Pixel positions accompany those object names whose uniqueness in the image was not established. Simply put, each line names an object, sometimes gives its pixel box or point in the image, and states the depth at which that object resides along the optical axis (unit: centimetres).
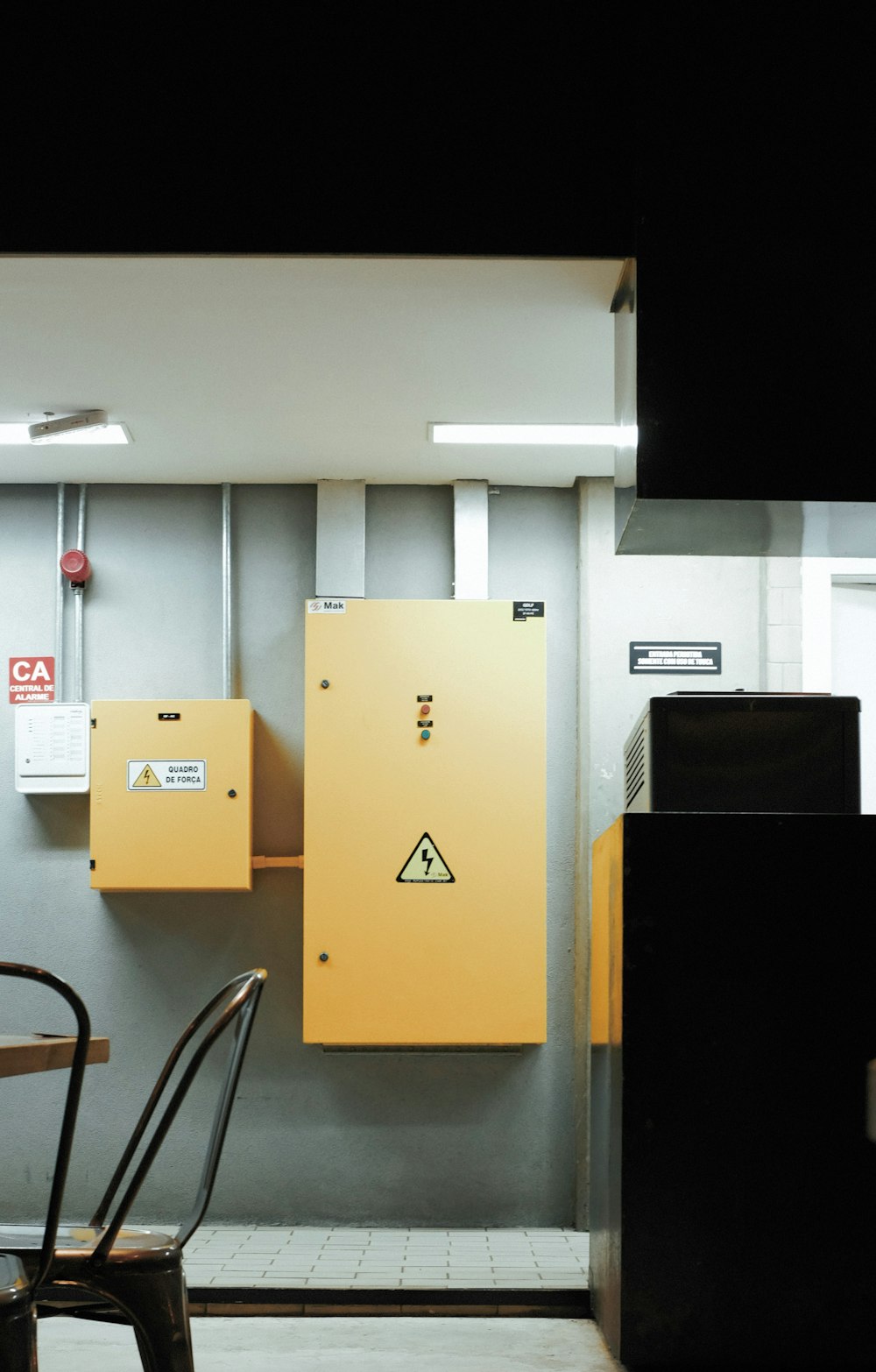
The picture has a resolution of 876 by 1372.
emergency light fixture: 418
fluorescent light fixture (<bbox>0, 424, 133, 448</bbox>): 427
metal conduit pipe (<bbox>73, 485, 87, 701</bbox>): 484
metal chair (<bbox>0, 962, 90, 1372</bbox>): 156
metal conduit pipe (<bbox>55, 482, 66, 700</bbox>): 483
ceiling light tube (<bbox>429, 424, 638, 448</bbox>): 430
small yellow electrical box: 452
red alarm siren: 478
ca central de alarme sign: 486
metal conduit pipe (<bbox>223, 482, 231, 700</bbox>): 483
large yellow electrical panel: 447
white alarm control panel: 469
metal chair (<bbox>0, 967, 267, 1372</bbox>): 186
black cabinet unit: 279
